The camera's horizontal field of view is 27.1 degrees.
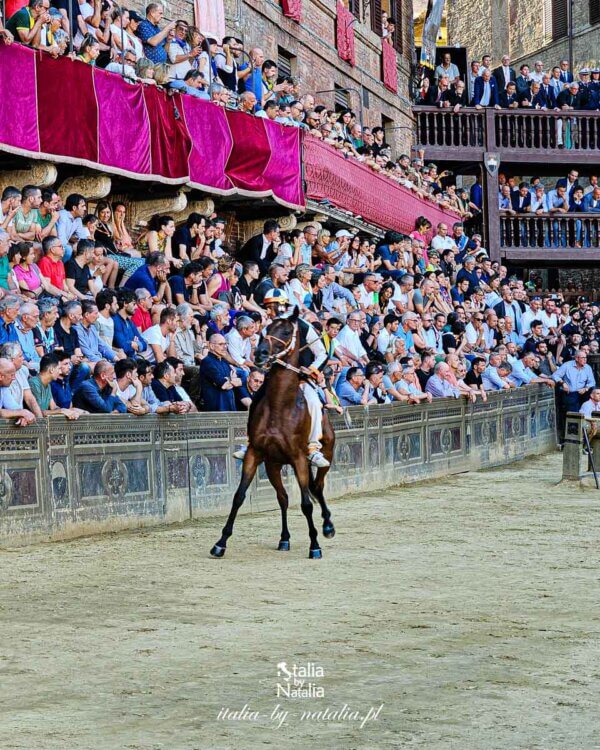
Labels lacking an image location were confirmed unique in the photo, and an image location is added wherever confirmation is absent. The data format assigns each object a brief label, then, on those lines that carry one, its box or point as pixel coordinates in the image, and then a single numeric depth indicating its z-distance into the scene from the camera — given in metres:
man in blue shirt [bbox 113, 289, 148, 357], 13.95
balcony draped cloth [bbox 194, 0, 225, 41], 23.19
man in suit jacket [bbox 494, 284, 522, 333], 26.69
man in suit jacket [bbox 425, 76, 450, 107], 36.94
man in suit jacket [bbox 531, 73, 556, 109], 37.53
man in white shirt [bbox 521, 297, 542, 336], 27.41
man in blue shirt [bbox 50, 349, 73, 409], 12.14
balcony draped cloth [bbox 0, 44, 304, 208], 15.46
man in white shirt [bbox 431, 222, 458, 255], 28.54
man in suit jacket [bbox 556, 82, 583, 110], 37.56
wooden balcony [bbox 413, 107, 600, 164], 36.72
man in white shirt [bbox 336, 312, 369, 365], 17.78
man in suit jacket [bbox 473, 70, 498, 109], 36.53
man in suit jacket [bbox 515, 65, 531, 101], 37.06
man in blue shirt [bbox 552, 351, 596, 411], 25.30
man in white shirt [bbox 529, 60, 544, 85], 37.25
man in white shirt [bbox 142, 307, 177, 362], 14.23
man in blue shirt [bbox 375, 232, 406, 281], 22.97
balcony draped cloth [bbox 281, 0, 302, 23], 28.23
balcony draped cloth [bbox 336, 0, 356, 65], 32.28
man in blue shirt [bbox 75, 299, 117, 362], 13.03
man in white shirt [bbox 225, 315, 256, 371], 14.87
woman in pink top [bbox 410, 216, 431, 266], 26.95
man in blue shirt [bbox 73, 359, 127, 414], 12.45
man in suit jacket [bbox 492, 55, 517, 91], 37.03
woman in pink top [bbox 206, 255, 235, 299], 16.50
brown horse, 10.91
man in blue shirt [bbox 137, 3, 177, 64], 18.23
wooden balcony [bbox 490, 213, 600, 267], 36.38
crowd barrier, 11.38
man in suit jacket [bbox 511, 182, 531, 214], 36.50
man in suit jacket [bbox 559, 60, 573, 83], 37.93
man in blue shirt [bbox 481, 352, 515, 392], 22.48
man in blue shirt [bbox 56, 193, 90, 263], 14.74
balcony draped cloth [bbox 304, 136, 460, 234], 22.50
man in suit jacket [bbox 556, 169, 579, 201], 36.31
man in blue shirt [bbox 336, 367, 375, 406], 17.02
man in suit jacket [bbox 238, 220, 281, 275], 19.34
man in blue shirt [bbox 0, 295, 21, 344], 11.73
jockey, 11.20
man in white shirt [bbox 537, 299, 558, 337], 27.69
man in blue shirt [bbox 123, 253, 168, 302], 15.28
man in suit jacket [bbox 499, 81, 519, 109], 36.88
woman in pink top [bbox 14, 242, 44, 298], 13.23
